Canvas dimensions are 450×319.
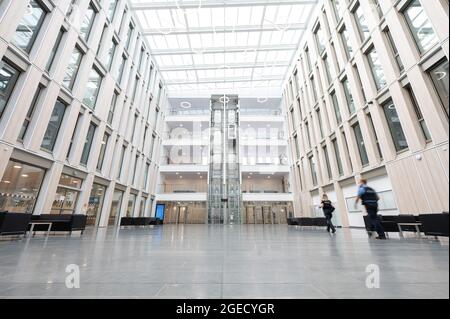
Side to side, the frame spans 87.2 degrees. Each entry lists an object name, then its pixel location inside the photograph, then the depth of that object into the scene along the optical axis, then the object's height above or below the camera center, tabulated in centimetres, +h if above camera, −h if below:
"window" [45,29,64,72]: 1123 +843
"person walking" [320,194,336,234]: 987 +99
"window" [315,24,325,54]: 1847 +1493
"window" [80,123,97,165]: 1416 +517
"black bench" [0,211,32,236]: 674 +28
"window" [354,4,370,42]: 1205 +1105
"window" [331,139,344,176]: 1546 +503
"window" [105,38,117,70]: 1609 +1205
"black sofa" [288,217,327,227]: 1370 +63
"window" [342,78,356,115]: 1360 +780
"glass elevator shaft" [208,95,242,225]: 2741 +738
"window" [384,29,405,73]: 925 +757
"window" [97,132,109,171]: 1583 +527
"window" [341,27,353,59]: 1421 +1146
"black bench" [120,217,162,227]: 1611 +73
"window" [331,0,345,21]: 1470 +1432
